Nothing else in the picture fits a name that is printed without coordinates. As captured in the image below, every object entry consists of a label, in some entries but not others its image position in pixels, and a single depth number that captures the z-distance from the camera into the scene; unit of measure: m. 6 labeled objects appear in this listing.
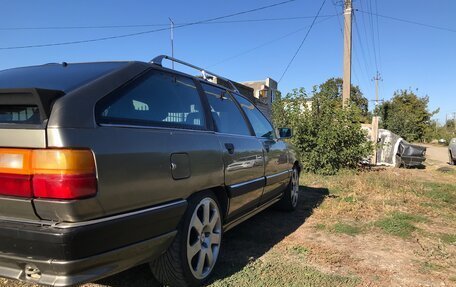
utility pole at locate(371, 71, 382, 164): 13.84
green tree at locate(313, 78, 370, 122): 11.87
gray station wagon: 2.12
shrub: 11.09
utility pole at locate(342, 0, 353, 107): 15.87
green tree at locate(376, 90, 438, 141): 30.61
